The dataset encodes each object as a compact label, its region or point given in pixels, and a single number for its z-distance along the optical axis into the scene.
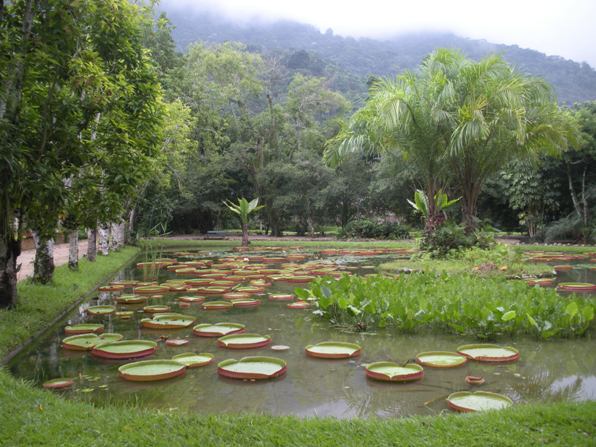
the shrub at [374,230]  26.23
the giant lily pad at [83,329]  6.10
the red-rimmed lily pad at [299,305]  7.60
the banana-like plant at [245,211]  21.58
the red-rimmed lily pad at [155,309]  7.47
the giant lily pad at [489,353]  4.82
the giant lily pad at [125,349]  5.04
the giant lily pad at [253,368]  4.38
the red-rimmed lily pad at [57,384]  4.18
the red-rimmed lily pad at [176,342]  5.57
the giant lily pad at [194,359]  4.73
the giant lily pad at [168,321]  6.37
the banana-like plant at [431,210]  13.59
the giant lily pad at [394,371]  4.27
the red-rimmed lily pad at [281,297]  8.37
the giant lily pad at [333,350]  4.99
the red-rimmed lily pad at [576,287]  8.79
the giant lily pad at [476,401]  3.59
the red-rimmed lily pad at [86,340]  5.37
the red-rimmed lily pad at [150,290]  9.22
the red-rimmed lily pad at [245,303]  7.89
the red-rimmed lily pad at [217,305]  7.69
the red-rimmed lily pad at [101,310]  7.33
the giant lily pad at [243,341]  5.40
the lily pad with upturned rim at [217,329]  5.95
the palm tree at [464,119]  12.24
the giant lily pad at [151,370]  4.37
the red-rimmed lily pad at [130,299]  8.26
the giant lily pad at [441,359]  4.62
